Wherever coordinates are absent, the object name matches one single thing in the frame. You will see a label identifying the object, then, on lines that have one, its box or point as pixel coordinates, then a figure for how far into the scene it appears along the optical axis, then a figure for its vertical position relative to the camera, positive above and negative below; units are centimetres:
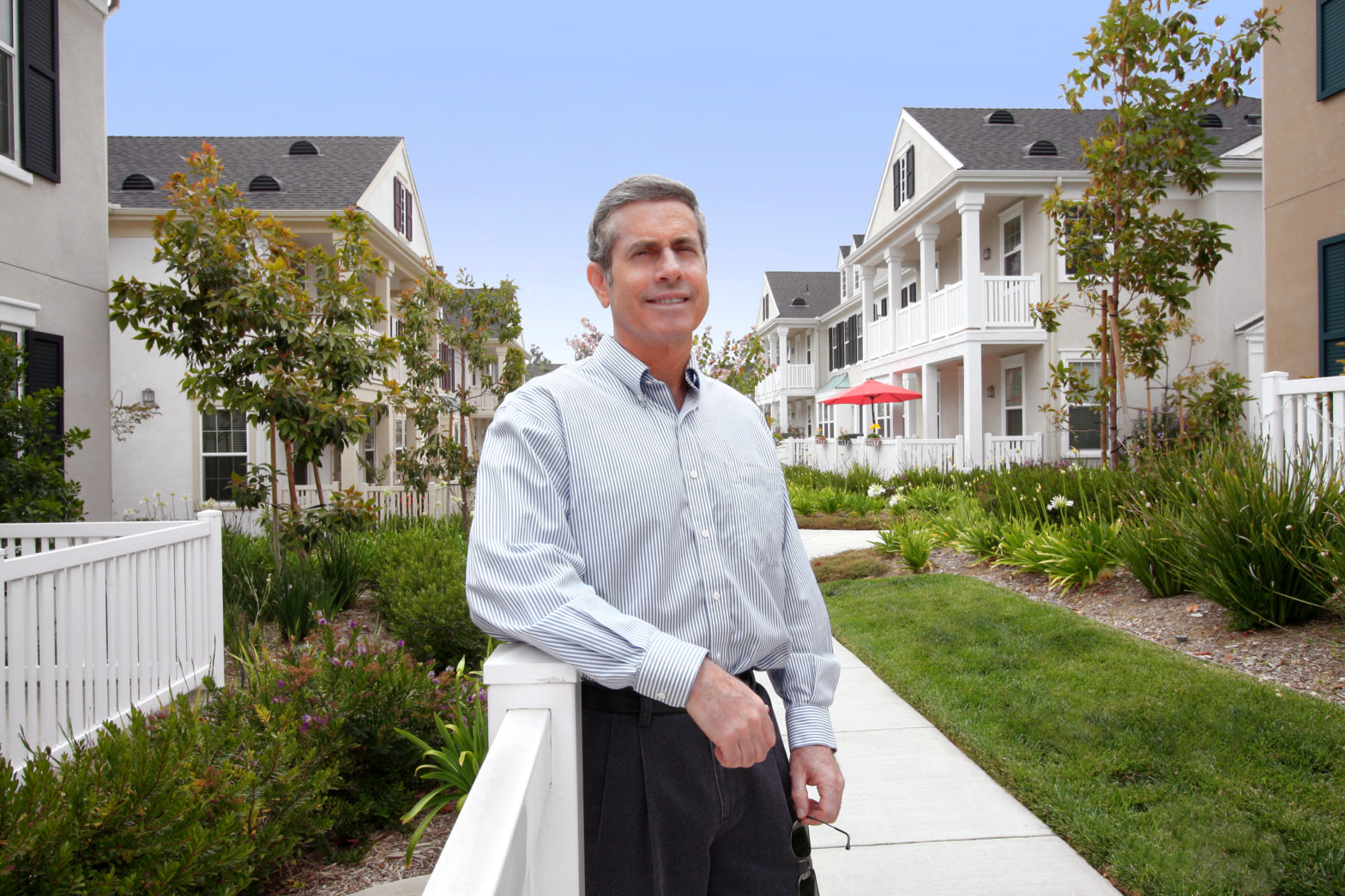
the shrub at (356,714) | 311 -106
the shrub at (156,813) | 181 -93
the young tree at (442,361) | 1203 +146
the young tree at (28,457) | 545 -2
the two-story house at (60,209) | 695 +220
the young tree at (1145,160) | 880 +314
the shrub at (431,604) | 492 -96
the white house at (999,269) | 1550 +362
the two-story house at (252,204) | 1477 +433
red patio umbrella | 1828 +116
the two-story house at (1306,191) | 884 +284
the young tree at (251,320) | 671 +112
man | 133 -24
